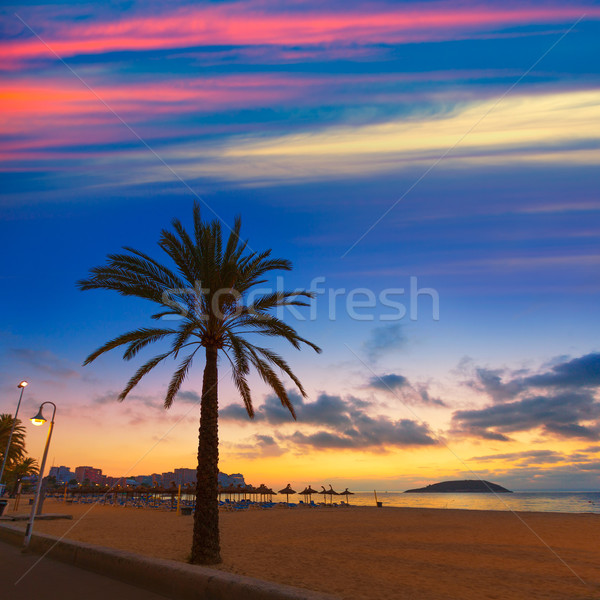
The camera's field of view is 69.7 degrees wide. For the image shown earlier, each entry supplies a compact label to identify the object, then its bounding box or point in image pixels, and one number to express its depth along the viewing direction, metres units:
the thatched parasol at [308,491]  67.81
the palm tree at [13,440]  42.66
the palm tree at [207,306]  11.64
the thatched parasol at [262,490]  65.00
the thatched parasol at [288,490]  68.96
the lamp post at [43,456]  10.50
